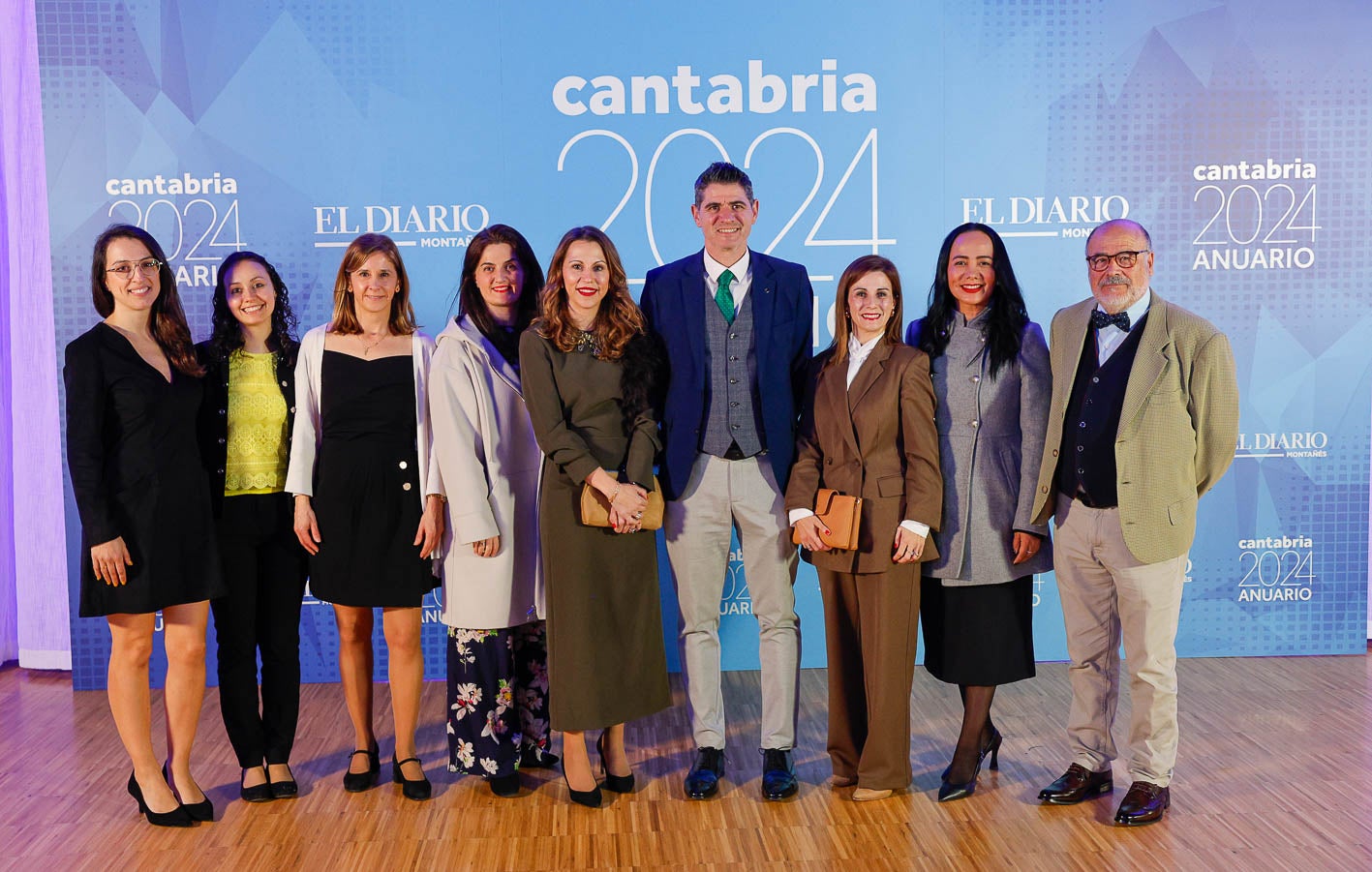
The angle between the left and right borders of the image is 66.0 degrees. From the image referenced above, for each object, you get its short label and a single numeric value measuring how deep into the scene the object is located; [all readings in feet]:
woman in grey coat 10.66
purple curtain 15.61
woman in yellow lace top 10.93
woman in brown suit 10.48
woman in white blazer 10.90
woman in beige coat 10.79
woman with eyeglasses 10.06
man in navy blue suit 10.93
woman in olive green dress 10.52
